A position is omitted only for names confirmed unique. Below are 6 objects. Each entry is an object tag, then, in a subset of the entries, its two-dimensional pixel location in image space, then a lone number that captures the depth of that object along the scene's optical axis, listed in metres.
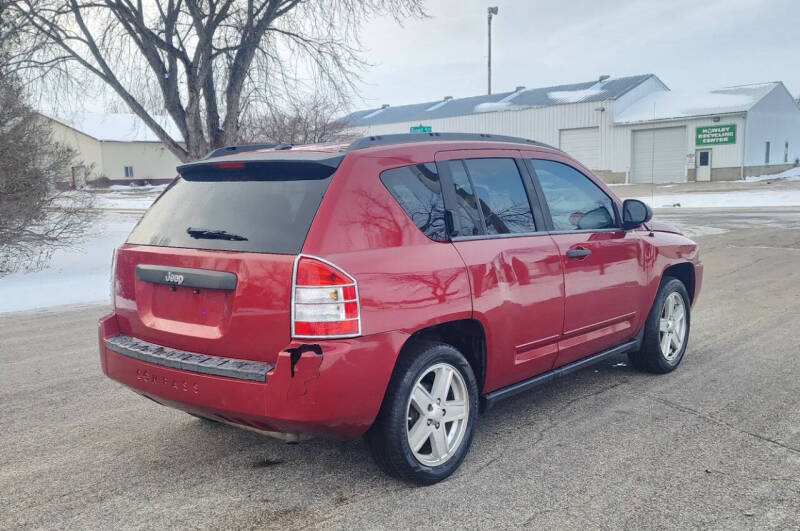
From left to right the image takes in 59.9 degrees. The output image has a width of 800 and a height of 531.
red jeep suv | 3.16
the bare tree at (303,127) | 20.00
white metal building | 42.31
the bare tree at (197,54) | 14.04
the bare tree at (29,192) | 11.30
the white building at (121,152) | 58.69
